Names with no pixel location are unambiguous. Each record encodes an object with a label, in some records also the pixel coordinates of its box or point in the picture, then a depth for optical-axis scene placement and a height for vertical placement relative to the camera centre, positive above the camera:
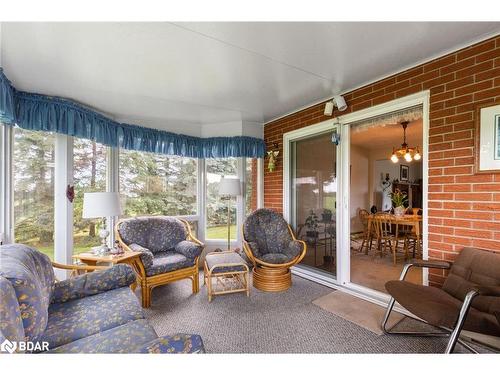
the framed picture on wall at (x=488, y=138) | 1.62 +0.36
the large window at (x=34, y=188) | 2.33 -0.02
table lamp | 2.13 -0.18
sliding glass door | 2.88 -0.14
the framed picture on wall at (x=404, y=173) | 5.75 +0.36
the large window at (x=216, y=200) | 3.72 -0.23
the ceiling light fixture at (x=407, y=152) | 3.66 +0.57
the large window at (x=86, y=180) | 2.76 +0.08
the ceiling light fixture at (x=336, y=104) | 2.51 +0.94
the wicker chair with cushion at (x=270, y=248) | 2.63 -0.80
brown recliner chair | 1.29 -0.75
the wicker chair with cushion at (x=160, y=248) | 2.30 -0.74
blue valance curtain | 2.24 +0.70
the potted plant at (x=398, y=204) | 3.77 -0.32
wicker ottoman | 2.40 -0.91
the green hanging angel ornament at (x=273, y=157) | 3.51 +0.46
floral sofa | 0.92 -0.75
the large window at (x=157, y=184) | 3.22 +0.03
